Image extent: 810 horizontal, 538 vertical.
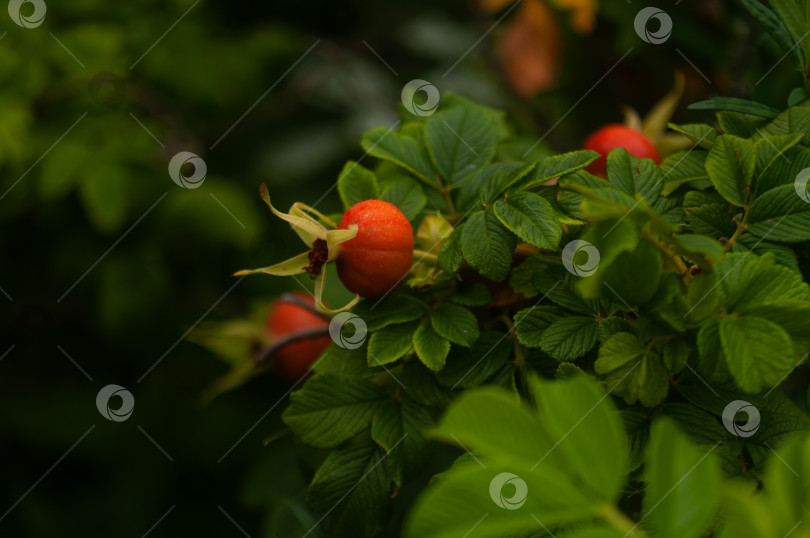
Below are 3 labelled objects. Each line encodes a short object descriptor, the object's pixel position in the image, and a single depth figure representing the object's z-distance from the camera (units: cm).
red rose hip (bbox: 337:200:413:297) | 49
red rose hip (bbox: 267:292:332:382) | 58
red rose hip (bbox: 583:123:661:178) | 54
